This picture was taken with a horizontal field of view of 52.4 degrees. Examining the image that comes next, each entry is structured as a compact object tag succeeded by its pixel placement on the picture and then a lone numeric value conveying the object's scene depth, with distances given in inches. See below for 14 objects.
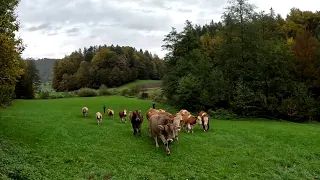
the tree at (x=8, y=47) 839.1
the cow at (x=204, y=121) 1066.1
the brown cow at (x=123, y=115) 1261.1
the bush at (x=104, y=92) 3110.7
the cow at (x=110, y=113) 1438.2
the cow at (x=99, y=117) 1199.6
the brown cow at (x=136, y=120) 933.8
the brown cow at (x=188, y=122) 1029.8
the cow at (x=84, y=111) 1497.3
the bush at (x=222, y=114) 1569.4
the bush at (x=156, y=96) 2282.4
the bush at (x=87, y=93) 3021.7
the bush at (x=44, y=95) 2893.7
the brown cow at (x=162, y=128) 764.6
